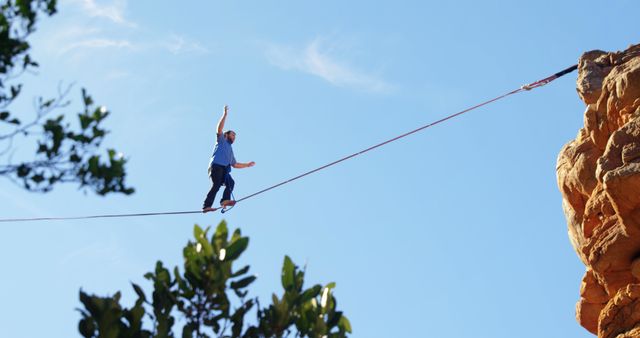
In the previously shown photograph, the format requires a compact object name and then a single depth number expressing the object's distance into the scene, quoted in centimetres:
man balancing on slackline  2294
